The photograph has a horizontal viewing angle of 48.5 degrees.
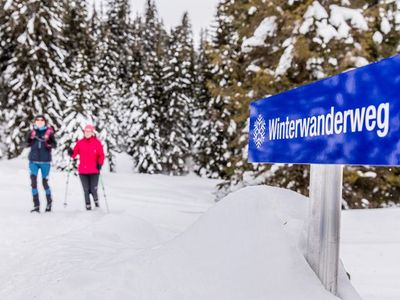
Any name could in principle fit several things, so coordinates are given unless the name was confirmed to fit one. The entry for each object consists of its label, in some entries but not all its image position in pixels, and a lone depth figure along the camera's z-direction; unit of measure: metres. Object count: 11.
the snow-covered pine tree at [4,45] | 25.91
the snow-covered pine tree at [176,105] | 41.76
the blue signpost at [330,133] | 2.31
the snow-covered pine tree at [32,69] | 24.86
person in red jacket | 10.52
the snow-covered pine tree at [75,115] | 28.23
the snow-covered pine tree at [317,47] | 9.42
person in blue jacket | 10.18
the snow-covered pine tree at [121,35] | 59.97
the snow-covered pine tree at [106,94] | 35.97
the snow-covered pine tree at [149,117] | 40.62
